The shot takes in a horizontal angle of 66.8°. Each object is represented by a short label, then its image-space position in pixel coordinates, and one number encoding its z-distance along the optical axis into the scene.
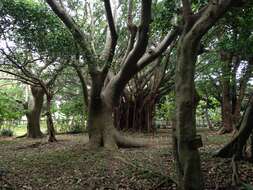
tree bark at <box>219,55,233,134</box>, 8.96
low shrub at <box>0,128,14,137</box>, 12.49
